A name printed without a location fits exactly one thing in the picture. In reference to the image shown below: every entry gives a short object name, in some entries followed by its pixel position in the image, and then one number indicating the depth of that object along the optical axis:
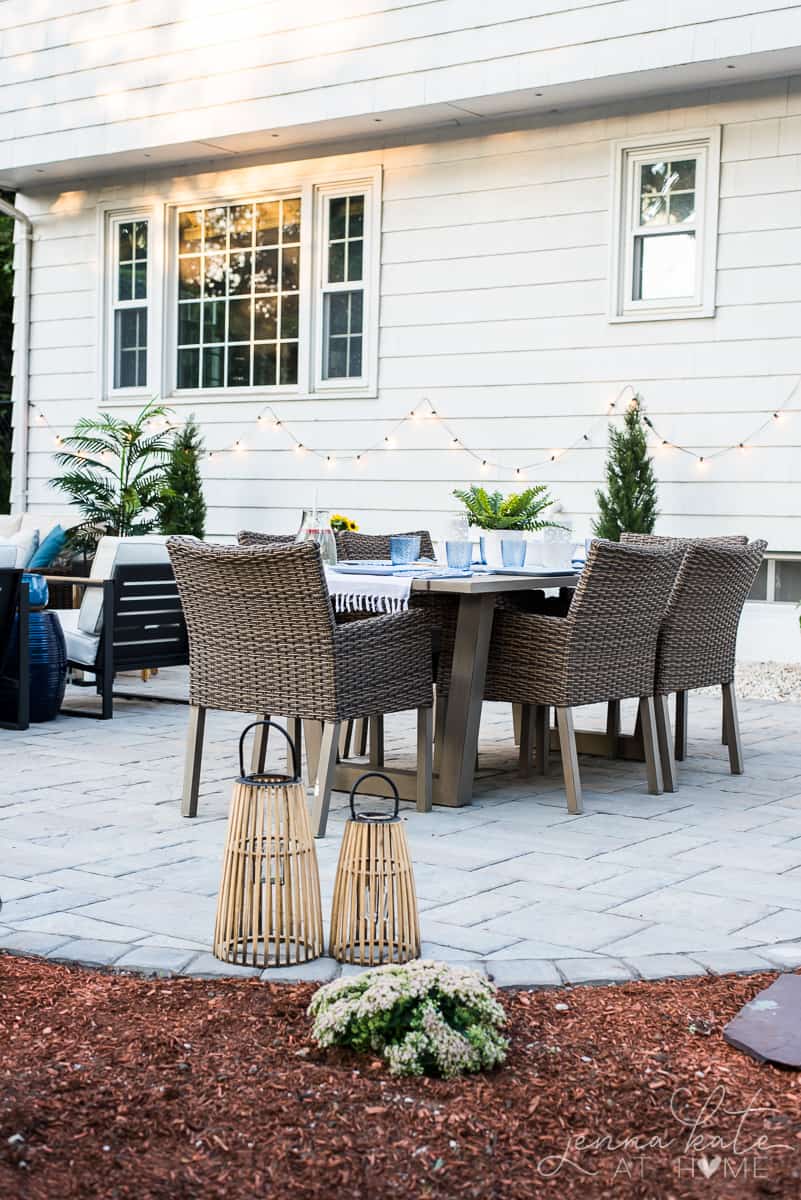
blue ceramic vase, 6.37
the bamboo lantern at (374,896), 2.93
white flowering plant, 2.37
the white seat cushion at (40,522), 9.88
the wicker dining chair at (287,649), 4.22
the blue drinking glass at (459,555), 5.03
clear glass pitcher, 4.76
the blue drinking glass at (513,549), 5.17
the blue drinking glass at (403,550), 5.25
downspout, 11.79
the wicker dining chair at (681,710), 5.63
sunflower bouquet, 7.71
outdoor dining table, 4.69
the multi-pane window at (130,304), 11.23
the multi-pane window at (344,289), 10.02
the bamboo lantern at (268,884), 2.94
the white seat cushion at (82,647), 6.65
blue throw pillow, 8.63
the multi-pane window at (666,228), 8.42
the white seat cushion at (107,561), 6.68
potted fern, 8.72
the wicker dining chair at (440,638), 4.95
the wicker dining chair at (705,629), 5.08
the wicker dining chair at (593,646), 4.62
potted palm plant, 10.43
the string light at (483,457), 8.32
